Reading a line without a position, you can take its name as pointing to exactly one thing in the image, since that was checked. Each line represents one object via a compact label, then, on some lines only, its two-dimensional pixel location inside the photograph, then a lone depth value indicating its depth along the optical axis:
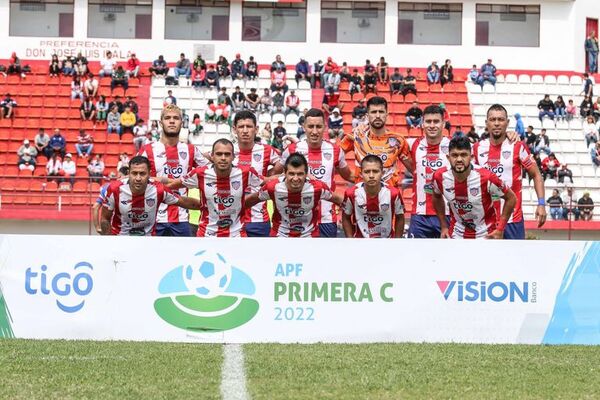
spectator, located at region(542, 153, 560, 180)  30.48
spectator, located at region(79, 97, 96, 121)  33.91
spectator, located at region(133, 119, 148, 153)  31.27
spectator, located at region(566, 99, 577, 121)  34.91
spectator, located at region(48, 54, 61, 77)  36.00
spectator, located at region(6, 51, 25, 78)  36.09
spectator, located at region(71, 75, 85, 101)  34.88
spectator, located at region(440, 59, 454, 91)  36.50
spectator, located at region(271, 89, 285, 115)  33.91
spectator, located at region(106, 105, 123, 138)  33.09
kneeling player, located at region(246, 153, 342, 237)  11.66
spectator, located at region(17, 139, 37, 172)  30.75
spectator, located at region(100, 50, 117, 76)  35.88
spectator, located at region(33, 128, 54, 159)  31.44
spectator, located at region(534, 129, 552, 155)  32.03
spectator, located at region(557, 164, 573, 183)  30.19
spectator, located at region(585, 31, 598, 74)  39.72
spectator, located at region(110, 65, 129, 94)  35.19
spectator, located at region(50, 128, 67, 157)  31.36
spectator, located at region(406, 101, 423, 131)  32.94
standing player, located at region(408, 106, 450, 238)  12.88
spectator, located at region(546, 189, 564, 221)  26.12
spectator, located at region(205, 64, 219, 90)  35.38
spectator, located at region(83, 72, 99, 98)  34.72
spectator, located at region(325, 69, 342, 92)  34.76
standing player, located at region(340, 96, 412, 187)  12.88
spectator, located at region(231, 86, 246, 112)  33.91
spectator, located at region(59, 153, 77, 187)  30.05
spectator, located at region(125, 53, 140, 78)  36.00
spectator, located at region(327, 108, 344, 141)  32.25
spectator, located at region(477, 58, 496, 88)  36.69
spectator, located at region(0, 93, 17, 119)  33.81
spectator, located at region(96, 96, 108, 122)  33.78
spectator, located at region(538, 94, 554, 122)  34.78
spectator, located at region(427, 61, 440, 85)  36.41
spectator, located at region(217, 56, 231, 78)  36.03
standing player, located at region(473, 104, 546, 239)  12.95
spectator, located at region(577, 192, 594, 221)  26.25
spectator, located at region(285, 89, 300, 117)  33.78
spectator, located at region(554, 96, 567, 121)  34.91
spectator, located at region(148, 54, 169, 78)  36.06
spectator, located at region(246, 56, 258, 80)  35.75
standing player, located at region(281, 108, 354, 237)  12.73
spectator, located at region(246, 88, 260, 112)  33.81
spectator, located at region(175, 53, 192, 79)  36.09
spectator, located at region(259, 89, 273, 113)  33.91
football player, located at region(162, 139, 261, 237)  11.95
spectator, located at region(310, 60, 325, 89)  35.84
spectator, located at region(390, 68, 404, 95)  35.50
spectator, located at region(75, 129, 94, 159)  31.83
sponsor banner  10.69
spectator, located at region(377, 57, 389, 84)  36.03
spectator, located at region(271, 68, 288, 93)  34.72
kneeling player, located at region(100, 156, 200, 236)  11.86
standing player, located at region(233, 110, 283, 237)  12.84
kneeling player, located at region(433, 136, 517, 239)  11.71
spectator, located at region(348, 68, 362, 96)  35.22
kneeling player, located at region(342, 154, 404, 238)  11.93
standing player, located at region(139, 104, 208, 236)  12.88
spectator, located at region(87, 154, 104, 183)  30.22
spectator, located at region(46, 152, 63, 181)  29.94
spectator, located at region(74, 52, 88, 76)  35.75
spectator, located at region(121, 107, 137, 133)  33.03
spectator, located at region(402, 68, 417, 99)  35.44
